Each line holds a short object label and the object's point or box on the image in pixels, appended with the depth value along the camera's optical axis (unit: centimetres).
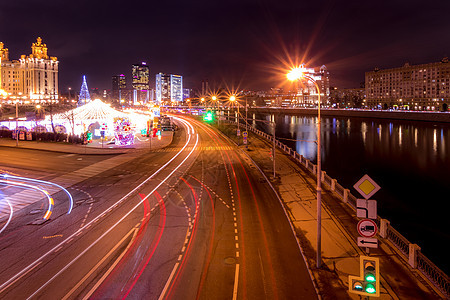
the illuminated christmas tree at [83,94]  13112
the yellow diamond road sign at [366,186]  1139
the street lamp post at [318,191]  1338
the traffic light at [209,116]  6090
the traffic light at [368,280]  834
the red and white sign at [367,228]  1056
